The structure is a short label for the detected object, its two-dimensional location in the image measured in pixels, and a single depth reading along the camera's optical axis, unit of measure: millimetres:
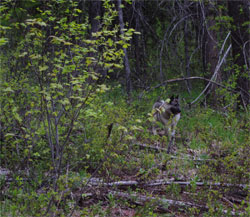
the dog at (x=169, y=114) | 15139
